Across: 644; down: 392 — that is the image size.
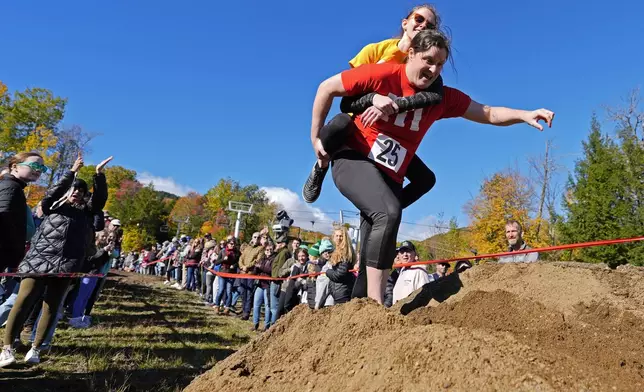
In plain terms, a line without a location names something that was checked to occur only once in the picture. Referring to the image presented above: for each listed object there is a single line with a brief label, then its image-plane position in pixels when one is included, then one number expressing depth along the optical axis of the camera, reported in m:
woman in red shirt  2.55
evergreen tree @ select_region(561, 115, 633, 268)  19.09
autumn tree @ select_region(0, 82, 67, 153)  38.16
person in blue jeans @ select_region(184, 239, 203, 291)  17.34
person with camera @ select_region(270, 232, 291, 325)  9.20
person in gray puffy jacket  4.44
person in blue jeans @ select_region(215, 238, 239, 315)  11.79
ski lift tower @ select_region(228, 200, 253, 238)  68.28
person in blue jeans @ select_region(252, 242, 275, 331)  9.30
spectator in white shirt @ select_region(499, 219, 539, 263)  5.59
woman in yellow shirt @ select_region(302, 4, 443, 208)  2.65
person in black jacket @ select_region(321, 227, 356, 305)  6.29
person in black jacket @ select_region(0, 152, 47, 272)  3.88
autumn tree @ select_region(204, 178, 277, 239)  76.00
